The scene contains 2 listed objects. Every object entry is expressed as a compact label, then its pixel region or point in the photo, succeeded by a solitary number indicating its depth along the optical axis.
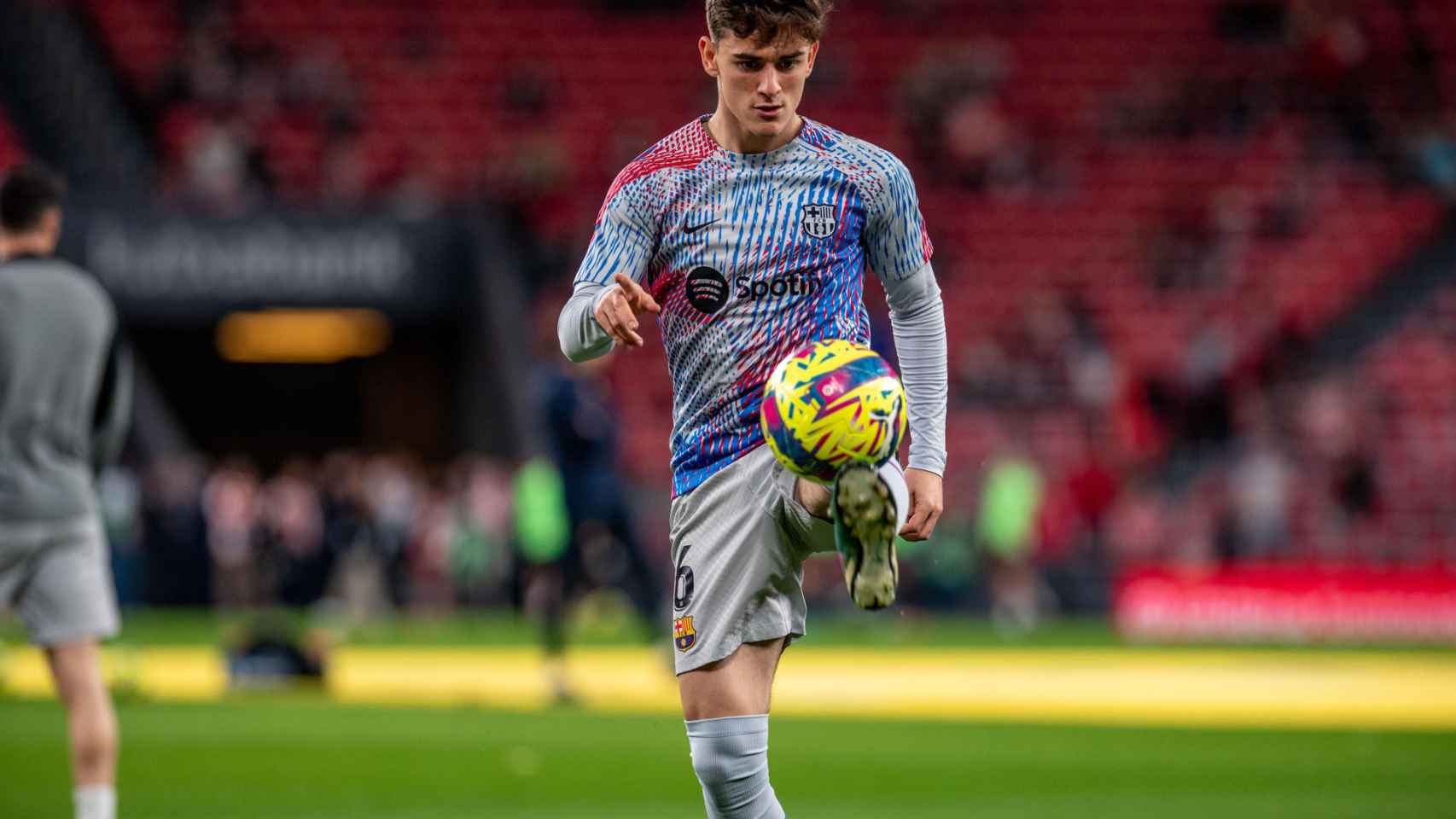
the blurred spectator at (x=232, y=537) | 54.06
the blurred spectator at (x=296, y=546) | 54.81
